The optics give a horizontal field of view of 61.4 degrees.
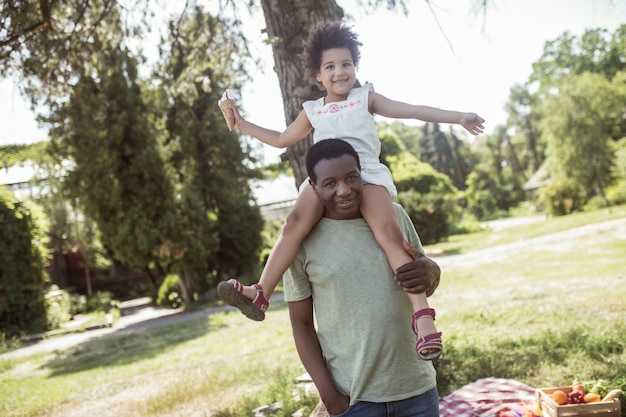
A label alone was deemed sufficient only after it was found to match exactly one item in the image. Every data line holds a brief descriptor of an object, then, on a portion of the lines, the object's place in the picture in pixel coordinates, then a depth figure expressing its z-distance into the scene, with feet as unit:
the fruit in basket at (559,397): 12.35
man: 6.81
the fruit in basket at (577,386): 12.77
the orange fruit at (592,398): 12.28
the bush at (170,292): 61.46
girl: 7.11
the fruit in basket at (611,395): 12.13
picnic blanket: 14.19
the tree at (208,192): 58.29
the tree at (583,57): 163.73
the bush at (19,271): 49.80
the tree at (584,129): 96.78
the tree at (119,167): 50.96
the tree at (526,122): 222.28
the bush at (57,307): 52.90
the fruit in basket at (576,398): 12.44
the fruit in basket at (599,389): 12.91
